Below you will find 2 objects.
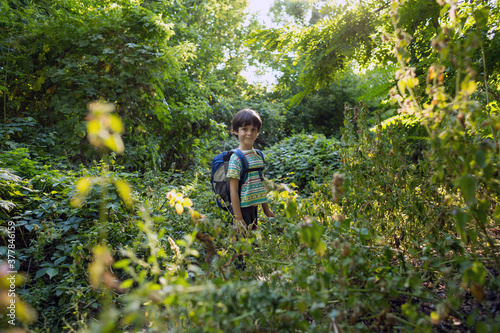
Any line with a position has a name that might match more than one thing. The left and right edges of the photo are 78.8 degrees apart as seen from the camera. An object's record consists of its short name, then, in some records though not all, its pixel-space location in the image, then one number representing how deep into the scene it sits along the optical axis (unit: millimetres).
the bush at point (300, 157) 6590
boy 2666
